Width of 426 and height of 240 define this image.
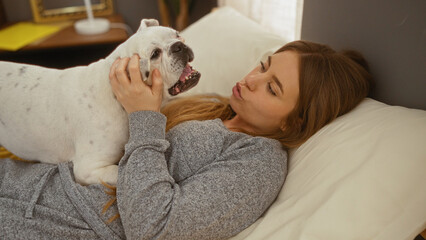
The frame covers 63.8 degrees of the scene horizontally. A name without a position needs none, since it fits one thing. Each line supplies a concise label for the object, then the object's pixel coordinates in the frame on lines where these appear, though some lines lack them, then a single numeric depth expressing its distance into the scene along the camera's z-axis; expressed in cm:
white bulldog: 102
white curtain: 155
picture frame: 268
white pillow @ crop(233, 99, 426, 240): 76
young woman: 82
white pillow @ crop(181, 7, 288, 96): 144
